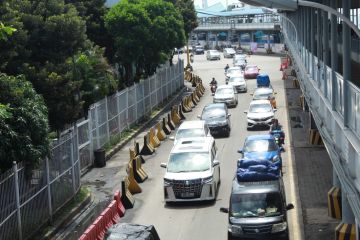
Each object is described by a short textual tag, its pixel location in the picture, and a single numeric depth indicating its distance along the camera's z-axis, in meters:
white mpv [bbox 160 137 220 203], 21.27
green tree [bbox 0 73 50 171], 15.60
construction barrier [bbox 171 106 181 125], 39.25
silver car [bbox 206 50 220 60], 101.25
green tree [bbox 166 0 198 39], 66.69
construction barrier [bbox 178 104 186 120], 41.77
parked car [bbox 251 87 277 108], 43.90
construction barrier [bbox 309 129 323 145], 30.88
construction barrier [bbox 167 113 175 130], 37.47
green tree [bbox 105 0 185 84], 41.75
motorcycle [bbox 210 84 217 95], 56.30
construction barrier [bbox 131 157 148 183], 25.16
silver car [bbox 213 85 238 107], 45.82
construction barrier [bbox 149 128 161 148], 32.22
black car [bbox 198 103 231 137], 34.72
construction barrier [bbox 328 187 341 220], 18.78
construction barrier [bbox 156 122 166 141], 34.28
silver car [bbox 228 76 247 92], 55.34
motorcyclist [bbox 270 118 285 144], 29.95
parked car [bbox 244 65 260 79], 67.12
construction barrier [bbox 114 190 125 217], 20.25
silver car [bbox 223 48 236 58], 105.01
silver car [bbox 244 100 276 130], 36.28
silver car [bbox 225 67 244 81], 59.50
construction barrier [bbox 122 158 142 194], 23.50
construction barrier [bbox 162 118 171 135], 36.19
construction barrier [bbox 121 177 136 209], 21.29
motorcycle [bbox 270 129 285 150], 29.70
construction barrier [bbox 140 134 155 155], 30.81
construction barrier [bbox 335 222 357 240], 15.57
